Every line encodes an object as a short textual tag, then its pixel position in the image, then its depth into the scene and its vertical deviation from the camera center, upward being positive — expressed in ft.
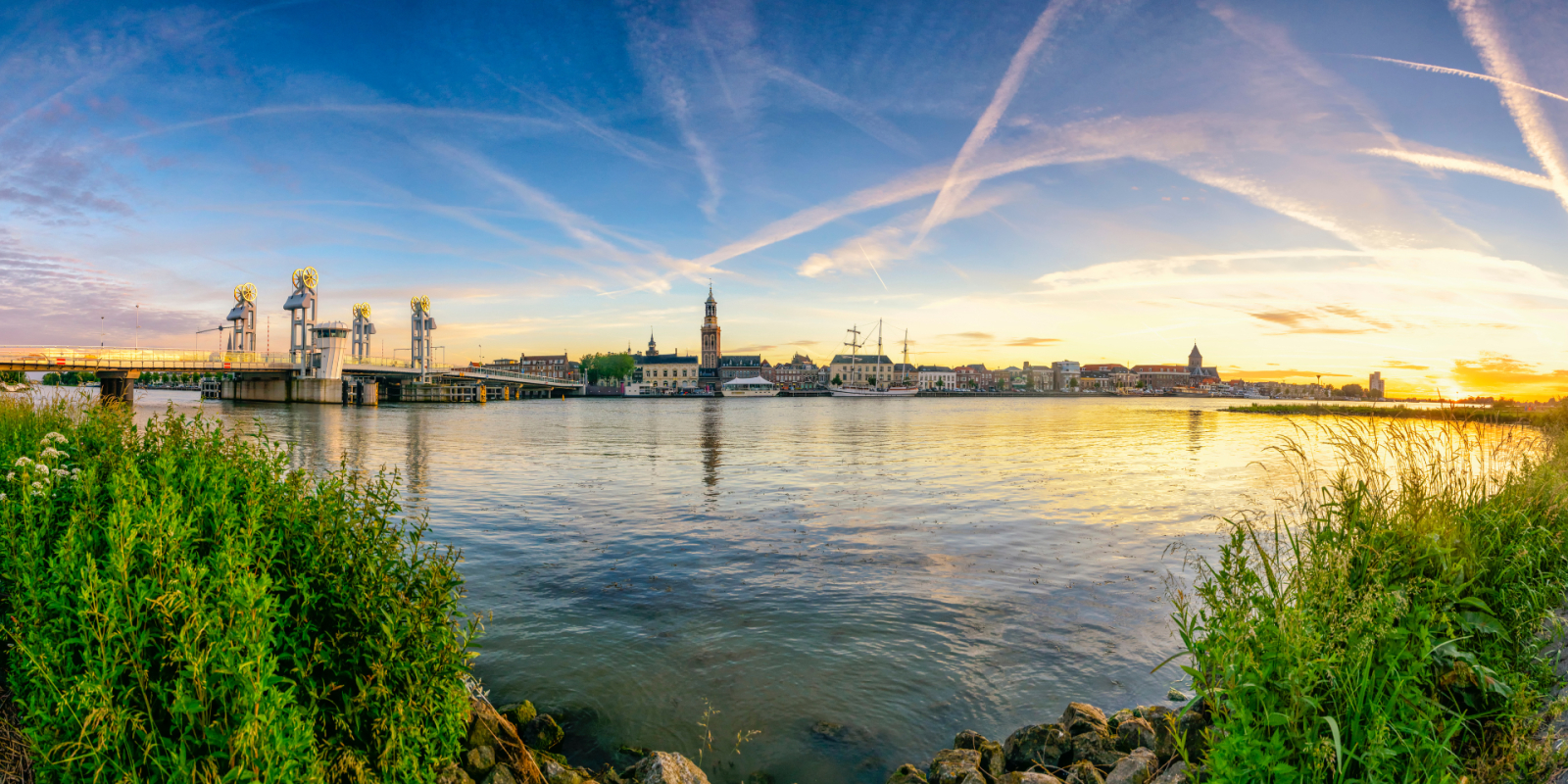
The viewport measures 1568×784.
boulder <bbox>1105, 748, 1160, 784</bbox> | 18.70 -10.30
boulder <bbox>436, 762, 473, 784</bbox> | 17.30 -9.91
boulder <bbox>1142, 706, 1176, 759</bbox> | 19.90 -10.48
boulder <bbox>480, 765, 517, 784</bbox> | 18.25 -10.42
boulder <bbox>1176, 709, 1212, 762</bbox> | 19.43 -9.84
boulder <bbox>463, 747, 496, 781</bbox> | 18.79 -10.38
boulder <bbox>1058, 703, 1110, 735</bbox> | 23.13 -11.12
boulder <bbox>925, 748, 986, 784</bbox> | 20.54 -11.47
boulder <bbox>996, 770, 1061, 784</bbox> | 19.63 -11.01
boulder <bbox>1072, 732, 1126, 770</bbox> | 21.41 -11.27
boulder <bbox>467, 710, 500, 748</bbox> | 19.75 -10.08
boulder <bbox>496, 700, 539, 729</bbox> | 24.39 -11.80
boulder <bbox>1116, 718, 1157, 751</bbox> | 21.95 -11.00
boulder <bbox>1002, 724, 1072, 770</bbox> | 21.89 -11.48
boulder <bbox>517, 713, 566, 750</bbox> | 23.53 -12.07
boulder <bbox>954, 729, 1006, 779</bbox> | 21.62 -11.68
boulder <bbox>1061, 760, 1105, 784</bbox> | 19.89 -11.06
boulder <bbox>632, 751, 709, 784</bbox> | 18.89 -10.71
